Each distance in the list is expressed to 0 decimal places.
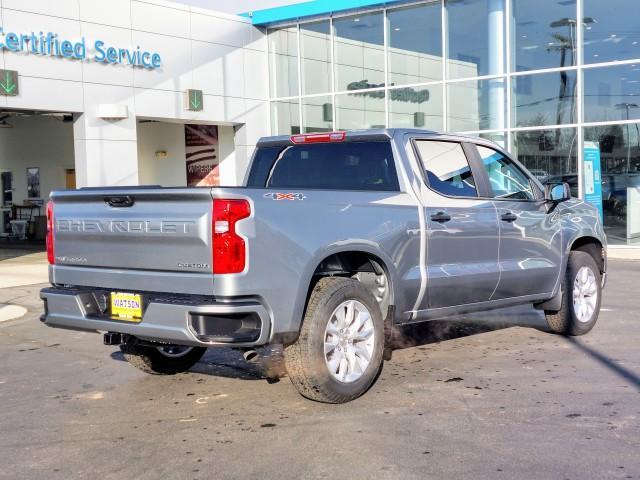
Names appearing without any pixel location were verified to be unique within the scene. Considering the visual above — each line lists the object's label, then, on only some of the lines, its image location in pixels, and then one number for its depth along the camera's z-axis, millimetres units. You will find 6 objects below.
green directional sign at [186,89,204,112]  20125
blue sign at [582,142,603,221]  17359
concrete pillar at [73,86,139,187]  17906
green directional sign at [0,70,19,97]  16016
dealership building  16953
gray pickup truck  4727
